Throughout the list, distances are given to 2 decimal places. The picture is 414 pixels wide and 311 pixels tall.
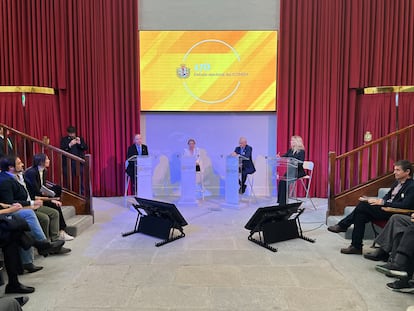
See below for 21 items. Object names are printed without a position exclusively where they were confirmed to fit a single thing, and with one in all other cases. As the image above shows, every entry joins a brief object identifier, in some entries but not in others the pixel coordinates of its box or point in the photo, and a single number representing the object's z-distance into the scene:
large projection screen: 7.47
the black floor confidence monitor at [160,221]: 4.71
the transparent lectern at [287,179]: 6.34
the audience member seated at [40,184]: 4.50
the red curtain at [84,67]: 7.18
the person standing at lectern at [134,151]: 7.09
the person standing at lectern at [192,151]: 7.23
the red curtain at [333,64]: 7.14
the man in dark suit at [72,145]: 6.99
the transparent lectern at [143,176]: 6.47
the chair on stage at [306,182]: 6.88
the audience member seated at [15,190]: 3.78
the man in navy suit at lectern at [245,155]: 7.12
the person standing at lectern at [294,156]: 6.38
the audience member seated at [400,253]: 3.39
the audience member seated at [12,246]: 3.33
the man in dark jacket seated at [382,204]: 4.21
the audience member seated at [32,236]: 3.70
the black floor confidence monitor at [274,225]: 4.62
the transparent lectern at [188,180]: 6.63
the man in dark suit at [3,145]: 5.07
